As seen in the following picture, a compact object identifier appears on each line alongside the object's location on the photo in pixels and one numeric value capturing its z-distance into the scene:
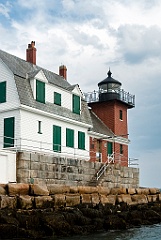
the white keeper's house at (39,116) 23.19
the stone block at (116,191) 23.47
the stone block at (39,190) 18.27
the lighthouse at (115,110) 32.26
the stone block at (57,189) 19.23
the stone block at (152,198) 26.83
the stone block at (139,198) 24.95
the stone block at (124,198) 23.47
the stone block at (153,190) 27.86
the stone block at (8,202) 16.66
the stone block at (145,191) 26.68
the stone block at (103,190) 22.27
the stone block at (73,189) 20.37
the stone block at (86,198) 20.70
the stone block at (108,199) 21.86
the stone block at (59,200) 18.98
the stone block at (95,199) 21.22
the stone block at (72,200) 19.70
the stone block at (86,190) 21.00
